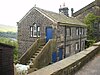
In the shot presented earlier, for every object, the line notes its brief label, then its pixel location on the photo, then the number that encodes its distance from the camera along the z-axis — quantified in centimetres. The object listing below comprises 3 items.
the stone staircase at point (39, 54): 854
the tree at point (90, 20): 1595
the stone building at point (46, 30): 1017
